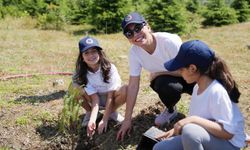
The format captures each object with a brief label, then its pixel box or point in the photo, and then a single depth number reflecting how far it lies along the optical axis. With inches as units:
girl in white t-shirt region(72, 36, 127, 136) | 158.9
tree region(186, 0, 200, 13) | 737.0
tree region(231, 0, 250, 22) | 626.2
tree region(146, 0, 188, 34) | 479.8
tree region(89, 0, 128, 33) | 496.7
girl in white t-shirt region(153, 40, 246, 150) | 104.0
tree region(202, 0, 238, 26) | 567.5
